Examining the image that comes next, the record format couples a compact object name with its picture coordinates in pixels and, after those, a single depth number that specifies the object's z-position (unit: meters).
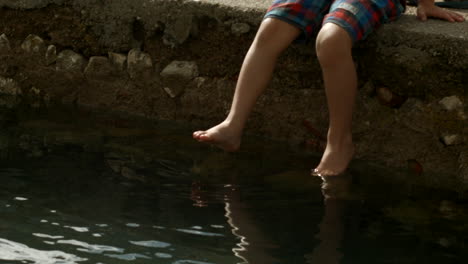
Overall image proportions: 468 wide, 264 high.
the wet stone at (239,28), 3.73
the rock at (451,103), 3.40
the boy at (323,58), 3.26
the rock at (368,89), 3.58
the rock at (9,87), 4.35
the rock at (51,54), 4.26
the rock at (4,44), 4.34
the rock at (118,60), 4.11
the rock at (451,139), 3.42
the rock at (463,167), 3.41
